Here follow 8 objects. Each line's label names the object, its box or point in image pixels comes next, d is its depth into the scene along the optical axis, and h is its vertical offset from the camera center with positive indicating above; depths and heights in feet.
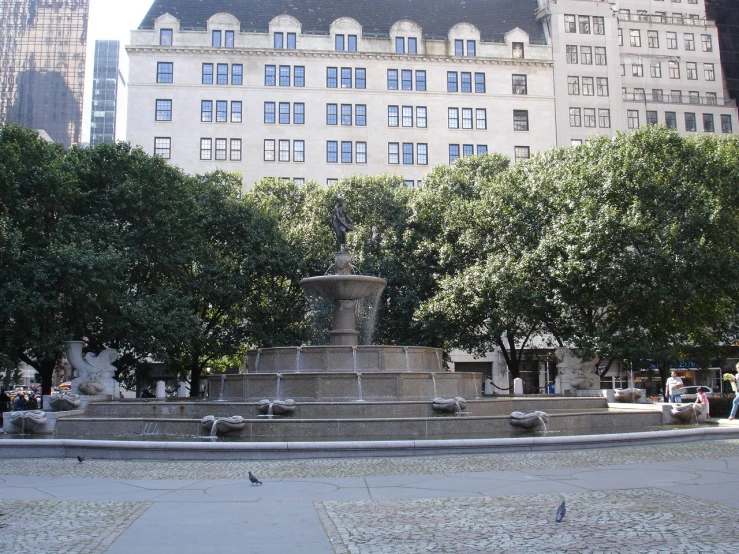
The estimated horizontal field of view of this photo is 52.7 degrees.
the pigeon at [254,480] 37.27 -4.92
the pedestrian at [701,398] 80.16 -2.58
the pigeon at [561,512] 28.23 -5.10
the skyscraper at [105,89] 603.26 +242.18
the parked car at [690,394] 156.15 -4.26
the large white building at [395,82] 204.85 +84.67
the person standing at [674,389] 88.74 -1.61
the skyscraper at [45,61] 410.10 +178.79
